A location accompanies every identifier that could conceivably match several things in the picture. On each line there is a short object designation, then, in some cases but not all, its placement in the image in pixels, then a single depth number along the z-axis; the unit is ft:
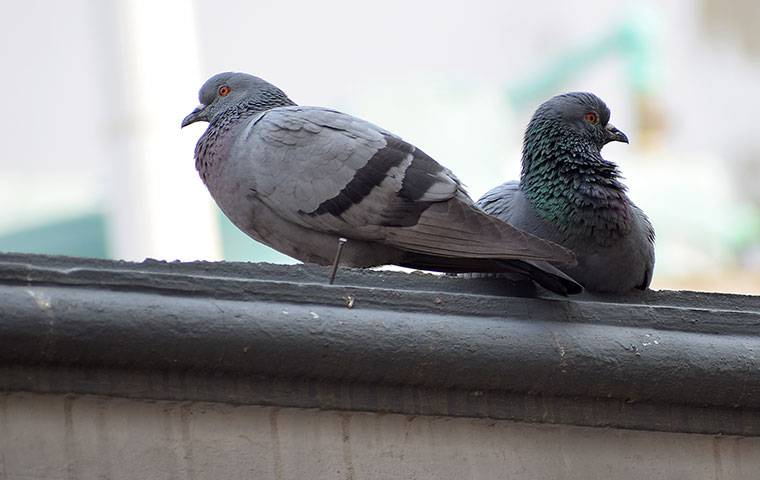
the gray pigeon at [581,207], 35.76
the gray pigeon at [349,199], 34.73
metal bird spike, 29.99
